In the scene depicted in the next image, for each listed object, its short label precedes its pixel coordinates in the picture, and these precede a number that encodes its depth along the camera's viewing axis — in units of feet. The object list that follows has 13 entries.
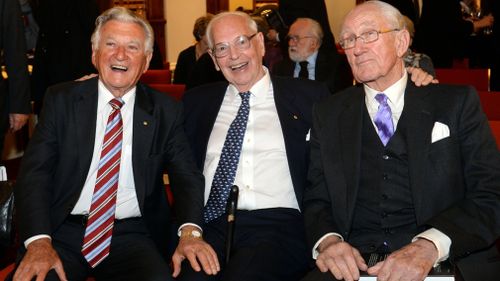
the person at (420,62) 12.19
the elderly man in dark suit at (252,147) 10.39
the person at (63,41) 17.74
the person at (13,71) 14.01
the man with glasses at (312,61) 19.62
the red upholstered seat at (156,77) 22.16
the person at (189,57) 22.45
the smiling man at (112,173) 9.76
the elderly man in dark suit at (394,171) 8.89
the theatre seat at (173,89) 16.79
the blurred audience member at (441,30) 25.18
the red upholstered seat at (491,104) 13.55
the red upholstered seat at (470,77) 16.06
